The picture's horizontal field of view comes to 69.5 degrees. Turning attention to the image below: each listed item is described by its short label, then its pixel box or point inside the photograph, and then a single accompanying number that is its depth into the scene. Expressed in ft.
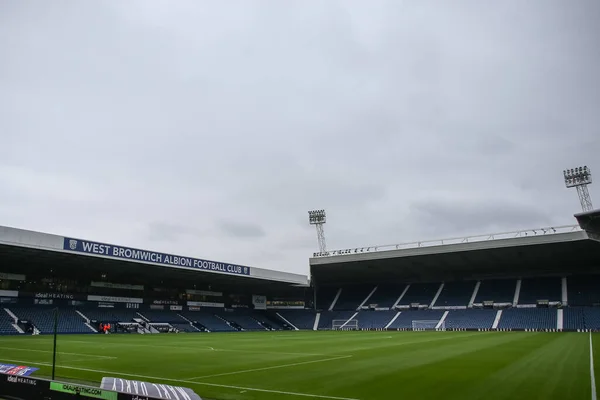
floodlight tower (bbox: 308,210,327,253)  248.52
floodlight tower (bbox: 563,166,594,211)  186.14
